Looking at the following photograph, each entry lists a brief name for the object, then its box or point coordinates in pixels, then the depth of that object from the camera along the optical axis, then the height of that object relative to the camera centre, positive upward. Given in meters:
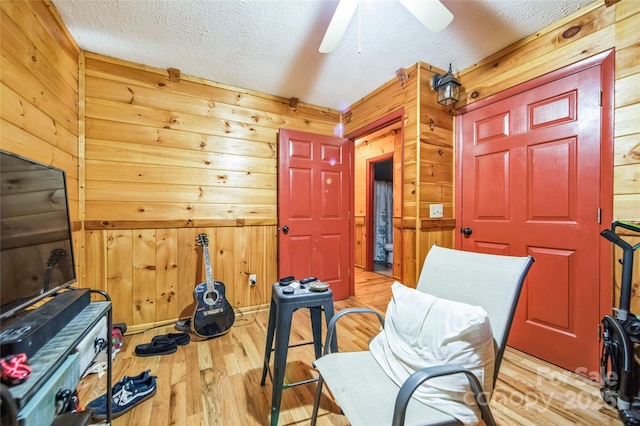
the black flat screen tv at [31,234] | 0.85 -0.09
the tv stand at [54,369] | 0.63 -0.45
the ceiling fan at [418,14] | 1.34 +1.05
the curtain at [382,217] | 5.53 -0.18
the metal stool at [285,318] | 1.33 -0.62
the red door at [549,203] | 1.75 +0.03
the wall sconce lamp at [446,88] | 2.26 +1.06
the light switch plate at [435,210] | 2.38 -0.01
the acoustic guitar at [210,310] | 2.28 -0.90
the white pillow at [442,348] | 0.94 -0.56
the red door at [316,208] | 2.95 +0.01
